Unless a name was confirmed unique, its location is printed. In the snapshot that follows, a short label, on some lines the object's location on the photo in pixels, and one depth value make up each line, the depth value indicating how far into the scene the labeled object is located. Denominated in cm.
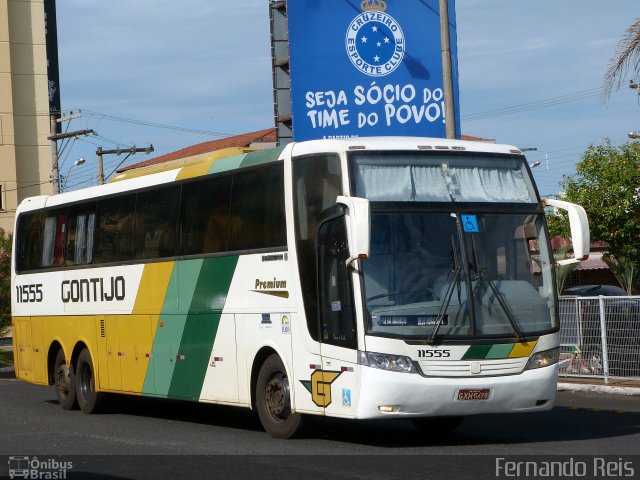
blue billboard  2492
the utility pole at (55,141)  4751
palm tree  1920
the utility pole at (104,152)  5405
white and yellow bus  1290
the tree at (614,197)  3356
